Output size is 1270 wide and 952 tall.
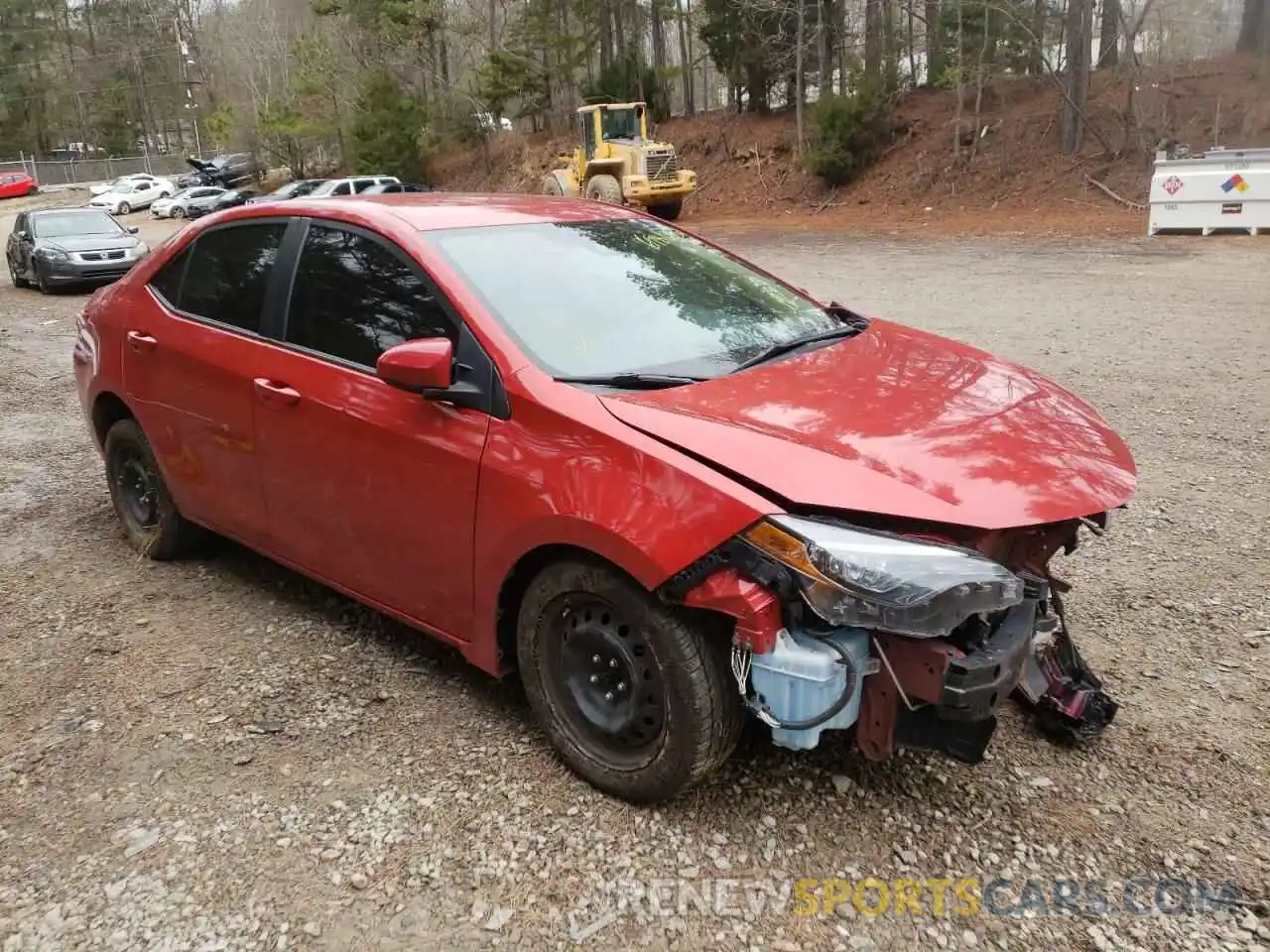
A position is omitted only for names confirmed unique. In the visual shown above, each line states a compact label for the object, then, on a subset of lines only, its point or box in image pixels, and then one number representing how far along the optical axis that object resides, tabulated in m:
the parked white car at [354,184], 27.11
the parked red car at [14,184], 55.72
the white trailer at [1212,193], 16.38
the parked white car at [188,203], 41.09
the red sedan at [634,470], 2.42
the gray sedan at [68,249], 16.25
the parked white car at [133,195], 46.16
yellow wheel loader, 24.67
